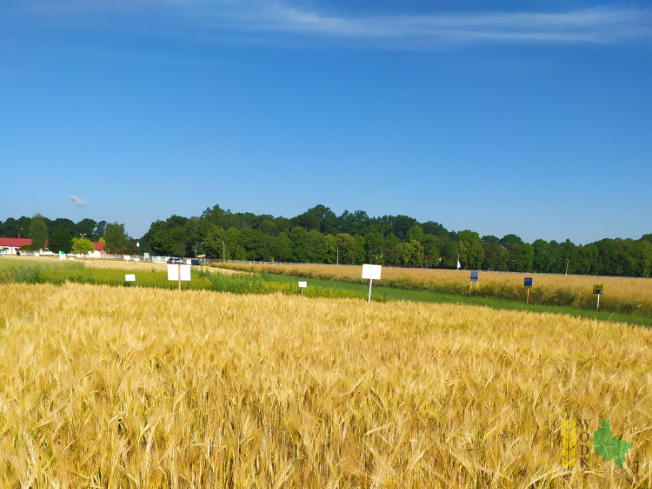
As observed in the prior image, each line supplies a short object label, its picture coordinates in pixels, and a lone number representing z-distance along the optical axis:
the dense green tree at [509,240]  173.75
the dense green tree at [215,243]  114.75
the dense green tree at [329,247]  126.12
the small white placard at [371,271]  14.00
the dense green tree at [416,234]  137.00
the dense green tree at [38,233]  119.12
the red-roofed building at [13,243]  133.62
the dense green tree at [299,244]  124.62
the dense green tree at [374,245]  127.53
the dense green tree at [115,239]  122.69
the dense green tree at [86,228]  184.64
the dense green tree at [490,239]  173.75
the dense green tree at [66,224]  172.91
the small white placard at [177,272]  14.73
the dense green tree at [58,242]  132.25
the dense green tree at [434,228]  174.50
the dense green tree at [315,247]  123.19
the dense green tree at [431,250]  130.75
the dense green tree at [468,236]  158.25
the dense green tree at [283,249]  121.75
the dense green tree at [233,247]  116.88
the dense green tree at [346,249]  126.12
